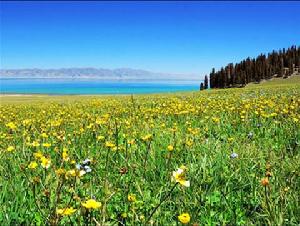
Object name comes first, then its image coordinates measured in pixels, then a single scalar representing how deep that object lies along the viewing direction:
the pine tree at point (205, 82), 130.66
